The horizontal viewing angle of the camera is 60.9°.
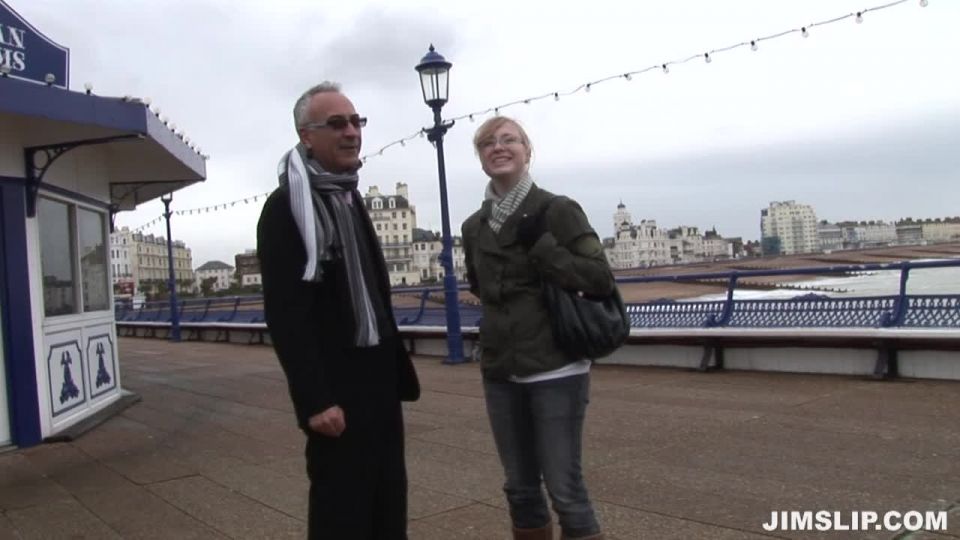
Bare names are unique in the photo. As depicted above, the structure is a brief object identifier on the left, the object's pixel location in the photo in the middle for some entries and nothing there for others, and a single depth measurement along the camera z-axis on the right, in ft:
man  8.11
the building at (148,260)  398.01
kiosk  21.20
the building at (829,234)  381.60
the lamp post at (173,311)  73.10
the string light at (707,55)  28.89
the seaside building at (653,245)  403.54
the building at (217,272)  549.25
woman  9.51
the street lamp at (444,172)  37.11
